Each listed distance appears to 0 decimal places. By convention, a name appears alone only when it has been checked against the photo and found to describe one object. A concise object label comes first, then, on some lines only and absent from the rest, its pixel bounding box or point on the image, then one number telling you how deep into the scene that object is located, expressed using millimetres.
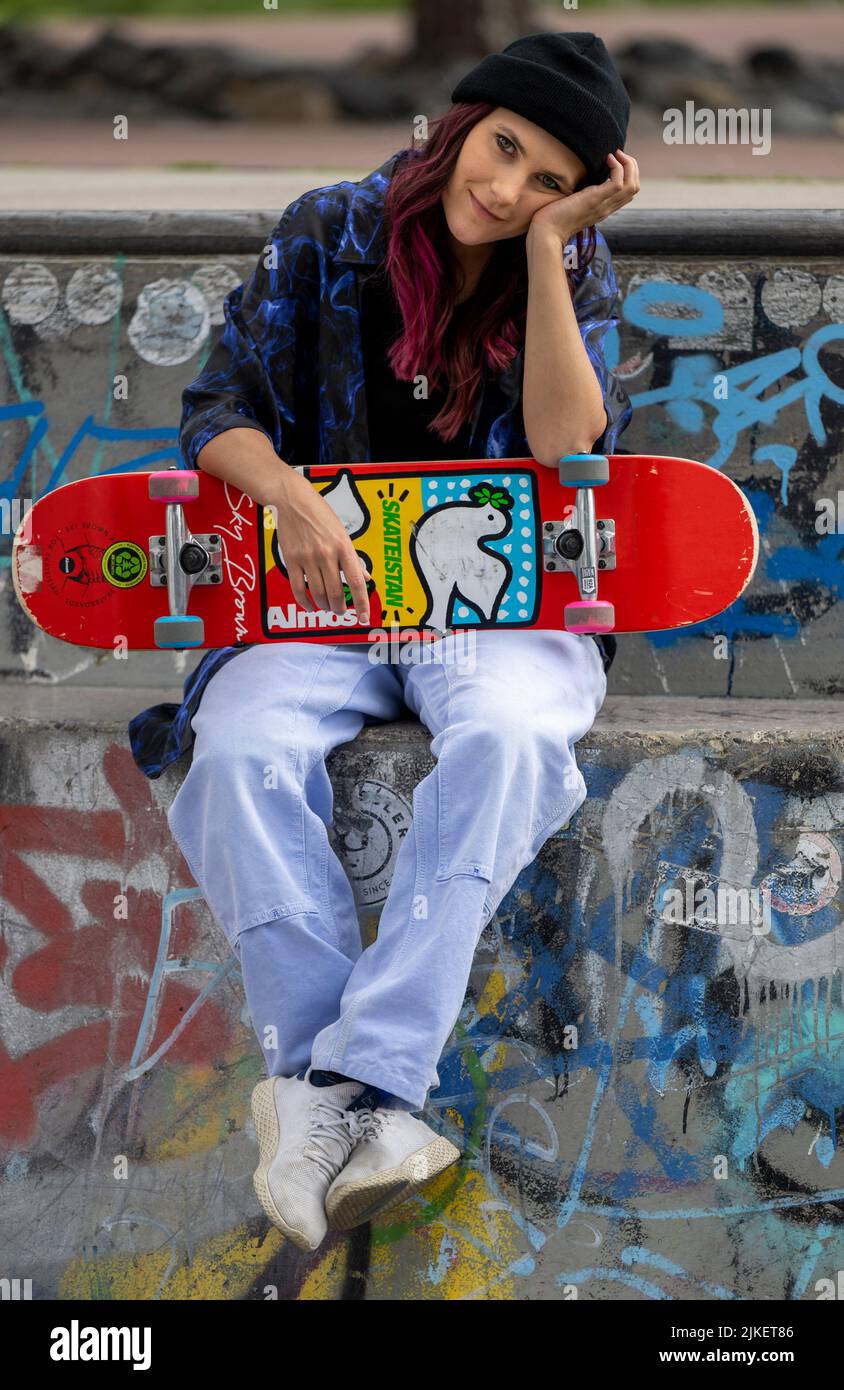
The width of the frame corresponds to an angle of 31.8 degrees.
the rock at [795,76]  11680
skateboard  2881
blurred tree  11781
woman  2438
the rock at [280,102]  10812
